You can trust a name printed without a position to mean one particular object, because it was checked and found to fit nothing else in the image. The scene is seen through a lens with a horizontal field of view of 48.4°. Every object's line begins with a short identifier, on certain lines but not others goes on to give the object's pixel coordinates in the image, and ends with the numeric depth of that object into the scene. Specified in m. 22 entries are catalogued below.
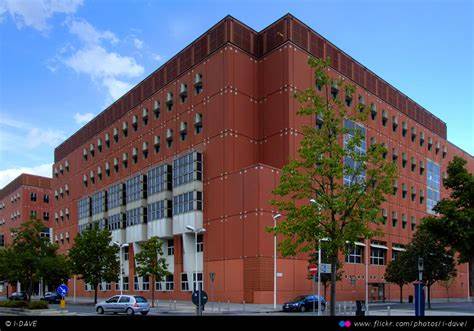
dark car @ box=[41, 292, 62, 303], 66.56
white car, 38.00
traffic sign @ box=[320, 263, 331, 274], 27.45
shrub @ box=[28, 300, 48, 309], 37.84
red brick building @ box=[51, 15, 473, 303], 54.69
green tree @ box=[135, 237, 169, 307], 51.91
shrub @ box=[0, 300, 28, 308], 42.22
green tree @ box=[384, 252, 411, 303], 60.16
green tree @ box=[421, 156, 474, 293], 29.72
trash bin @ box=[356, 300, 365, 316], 23.84
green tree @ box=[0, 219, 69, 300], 51.69
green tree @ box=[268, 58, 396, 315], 23.83
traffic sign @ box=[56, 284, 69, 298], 34.27
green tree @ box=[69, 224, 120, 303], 59.31
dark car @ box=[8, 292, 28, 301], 64.99
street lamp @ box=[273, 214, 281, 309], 49.06
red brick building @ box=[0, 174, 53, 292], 122.25
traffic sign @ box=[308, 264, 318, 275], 30.65
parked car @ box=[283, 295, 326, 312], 43.07
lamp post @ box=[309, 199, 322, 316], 24.29
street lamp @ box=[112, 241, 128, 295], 69.43
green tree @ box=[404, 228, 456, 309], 56.41
